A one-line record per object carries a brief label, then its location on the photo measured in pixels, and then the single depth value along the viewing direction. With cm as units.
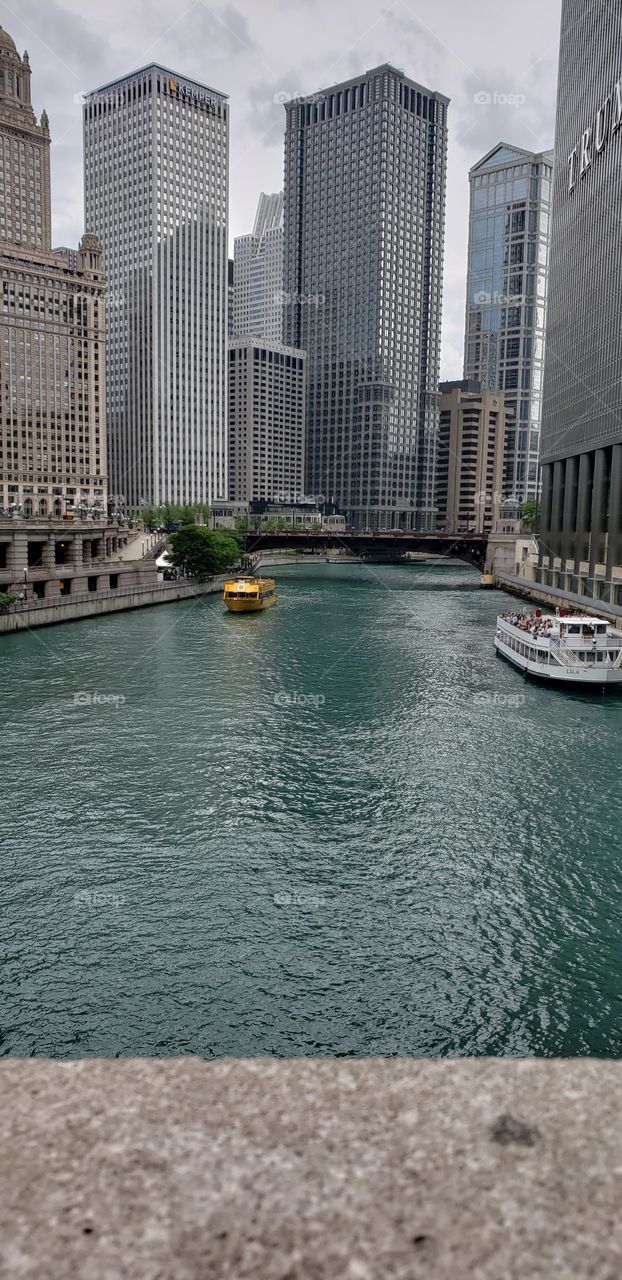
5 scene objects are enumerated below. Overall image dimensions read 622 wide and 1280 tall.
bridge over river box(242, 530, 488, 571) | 16750
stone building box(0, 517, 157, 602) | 10200
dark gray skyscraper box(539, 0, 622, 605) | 10338
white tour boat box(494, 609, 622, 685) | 6032
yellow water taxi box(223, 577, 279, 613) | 10044
